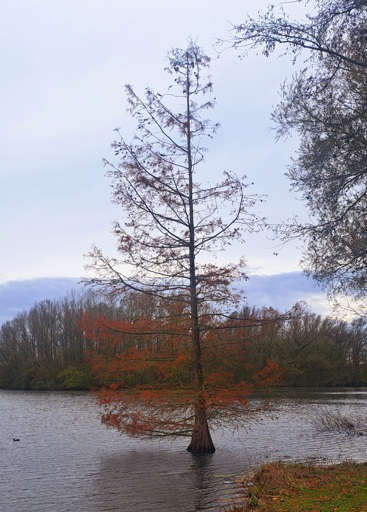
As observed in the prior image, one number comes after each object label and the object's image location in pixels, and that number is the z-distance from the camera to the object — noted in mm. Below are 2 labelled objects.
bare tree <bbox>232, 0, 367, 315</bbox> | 8945
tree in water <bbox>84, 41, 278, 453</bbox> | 18344
